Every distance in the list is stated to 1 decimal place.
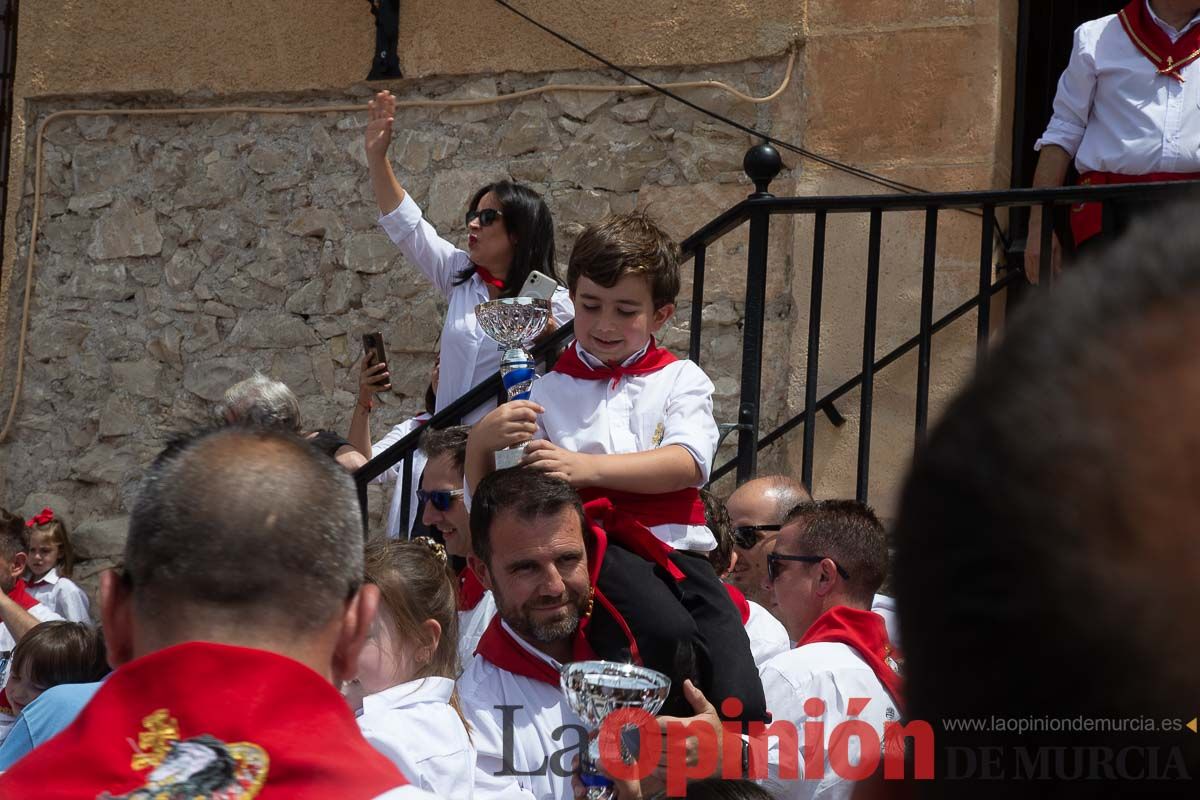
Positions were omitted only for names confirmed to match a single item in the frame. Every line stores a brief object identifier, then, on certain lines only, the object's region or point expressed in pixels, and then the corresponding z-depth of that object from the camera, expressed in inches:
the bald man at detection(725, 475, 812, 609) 172.2
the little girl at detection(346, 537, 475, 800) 107.7
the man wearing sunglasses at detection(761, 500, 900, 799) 127.1
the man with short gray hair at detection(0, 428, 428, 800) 55.4
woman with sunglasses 194.5
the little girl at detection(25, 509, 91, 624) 263.3
